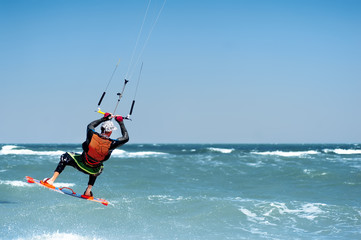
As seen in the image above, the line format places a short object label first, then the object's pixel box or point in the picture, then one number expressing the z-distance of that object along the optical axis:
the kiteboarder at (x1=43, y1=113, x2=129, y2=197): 15.84
